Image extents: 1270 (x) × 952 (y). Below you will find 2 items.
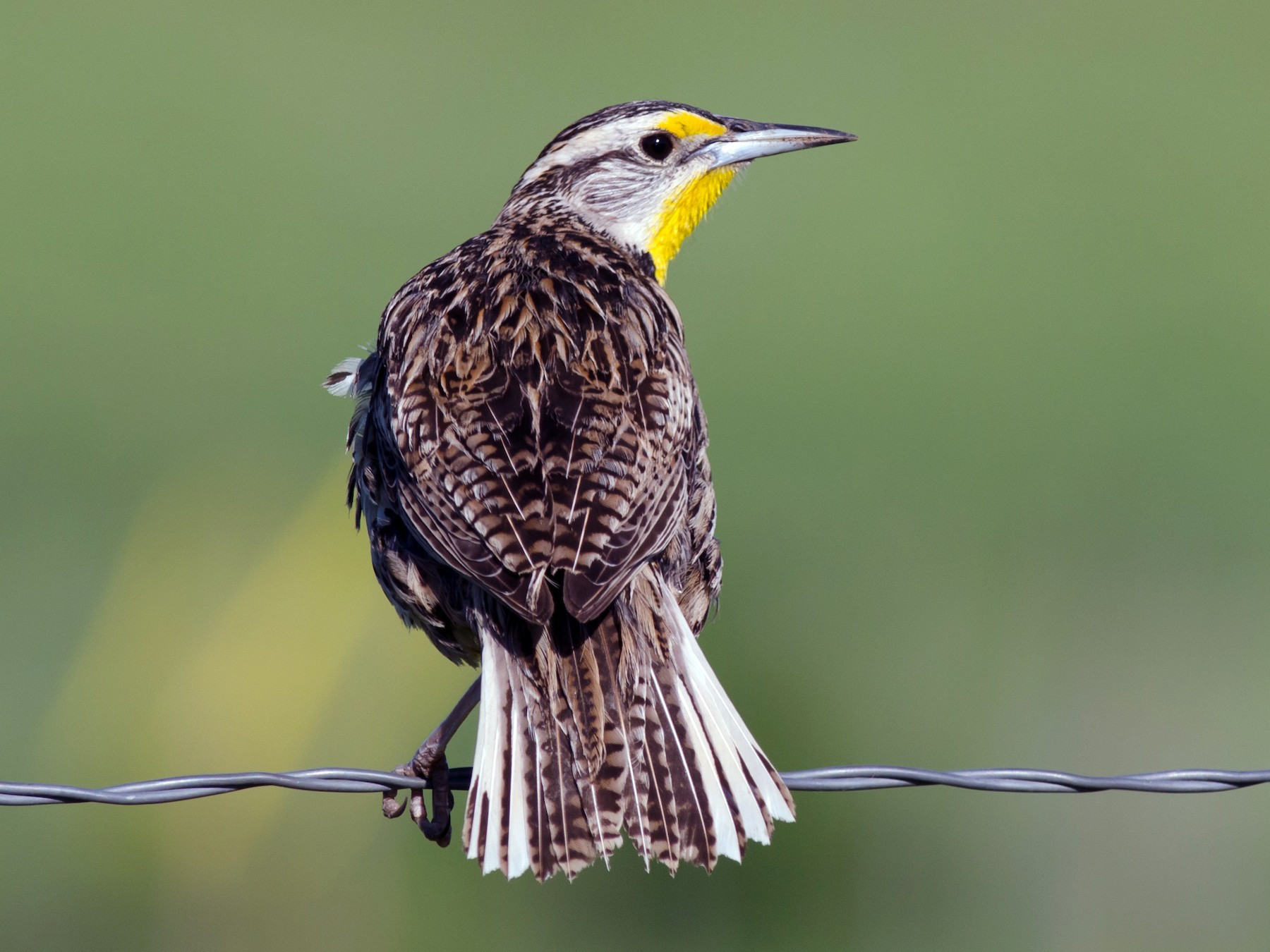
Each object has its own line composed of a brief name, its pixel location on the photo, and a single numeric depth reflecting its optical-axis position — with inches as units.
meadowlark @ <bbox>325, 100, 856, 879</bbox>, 246.2
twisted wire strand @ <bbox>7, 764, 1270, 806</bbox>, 235.1
